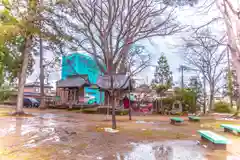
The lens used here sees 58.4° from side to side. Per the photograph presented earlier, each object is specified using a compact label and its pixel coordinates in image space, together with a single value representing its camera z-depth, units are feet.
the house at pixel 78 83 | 84.01
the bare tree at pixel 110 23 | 35.01
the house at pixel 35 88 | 125.39
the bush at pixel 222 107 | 81.79
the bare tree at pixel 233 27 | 12.75
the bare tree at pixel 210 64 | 76.64
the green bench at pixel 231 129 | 27.66
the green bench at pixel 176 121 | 40.09
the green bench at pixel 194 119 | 45.96
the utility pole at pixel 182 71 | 86.32
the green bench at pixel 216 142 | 18.84
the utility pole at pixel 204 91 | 77.29
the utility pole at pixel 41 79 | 82.90
